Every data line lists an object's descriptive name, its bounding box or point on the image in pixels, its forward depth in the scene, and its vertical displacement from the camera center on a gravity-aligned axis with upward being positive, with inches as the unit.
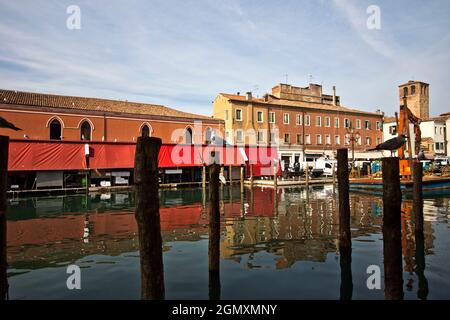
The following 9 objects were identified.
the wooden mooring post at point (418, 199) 364.5 -32.7
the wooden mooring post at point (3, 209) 189.6 -19.4
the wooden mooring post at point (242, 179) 943.7 -22.1
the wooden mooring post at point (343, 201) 307.0 -28.4
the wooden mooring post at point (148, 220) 172.6 -24.3
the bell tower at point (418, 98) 2244.1 +488.5
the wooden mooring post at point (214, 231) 246.8 -45.6
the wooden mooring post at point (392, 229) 186.5 -34.3
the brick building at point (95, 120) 1096.8 +204.3
